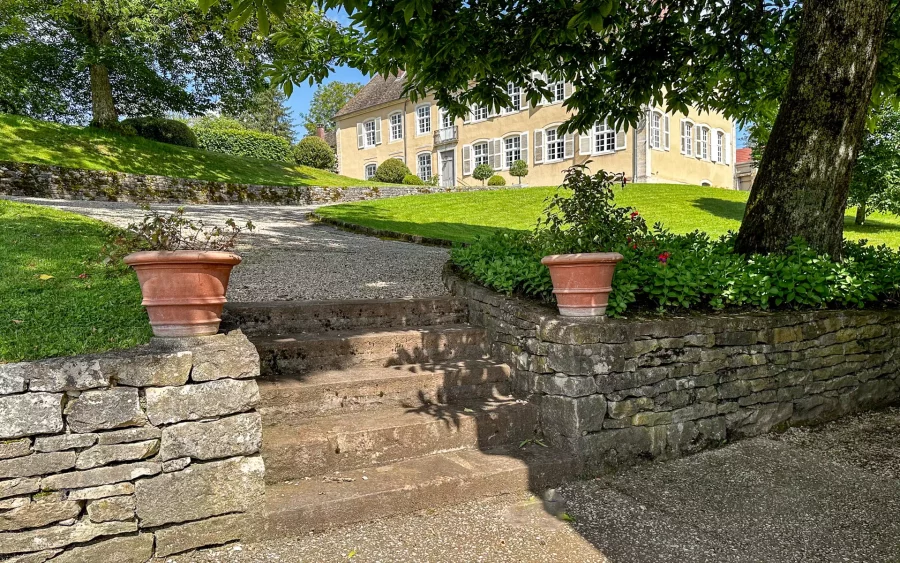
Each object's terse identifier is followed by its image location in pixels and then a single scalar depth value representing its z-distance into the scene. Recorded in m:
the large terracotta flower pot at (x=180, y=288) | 2.73
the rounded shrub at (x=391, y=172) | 26.45
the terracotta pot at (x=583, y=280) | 3.63
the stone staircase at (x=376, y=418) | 3.03
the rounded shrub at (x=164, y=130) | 20.25
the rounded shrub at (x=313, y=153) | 27.62
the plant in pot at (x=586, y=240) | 3.65
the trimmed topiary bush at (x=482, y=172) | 26.88
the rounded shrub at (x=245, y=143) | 29.25
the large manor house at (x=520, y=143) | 24.22
